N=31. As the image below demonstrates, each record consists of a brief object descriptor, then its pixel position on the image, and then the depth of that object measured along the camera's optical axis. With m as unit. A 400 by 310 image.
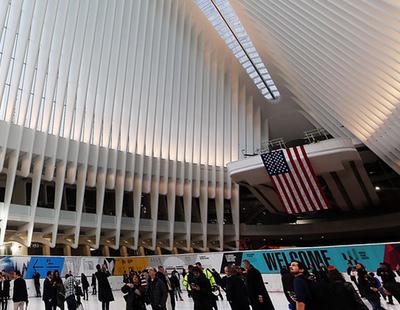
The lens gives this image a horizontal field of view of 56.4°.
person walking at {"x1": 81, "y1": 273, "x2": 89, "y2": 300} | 15.70
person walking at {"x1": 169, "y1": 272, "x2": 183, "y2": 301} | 14.06
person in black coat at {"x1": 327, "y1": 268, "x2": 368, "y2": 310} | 3.74
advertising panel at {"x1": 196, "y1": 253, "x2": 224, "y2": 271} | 16.47
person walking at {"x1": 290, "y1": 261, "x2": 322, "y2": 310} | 3.95
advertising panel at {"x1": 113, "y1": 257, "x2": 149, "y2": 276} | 19.19
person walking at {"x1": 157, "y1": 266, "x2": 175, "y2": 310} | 7.88
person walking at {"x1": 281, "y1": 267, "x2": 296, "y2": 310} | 6.55
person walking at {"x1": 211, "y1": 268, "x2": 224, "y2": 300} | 10.70
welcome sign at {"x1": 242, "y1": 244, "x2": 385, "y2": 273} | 12.23
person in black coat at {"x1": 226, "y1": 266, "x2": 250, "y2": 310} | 5.52
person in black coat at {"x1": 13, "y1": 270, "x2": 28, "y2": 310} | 8.41
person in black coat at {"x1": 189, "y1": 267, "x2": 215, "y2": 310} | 5.91
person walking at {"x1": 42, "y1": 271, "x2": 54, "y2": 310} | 8.53
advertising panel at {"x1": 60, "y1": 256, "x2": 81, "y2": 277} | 16.08
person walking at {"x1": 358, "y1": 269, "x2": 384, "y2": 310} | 7.87
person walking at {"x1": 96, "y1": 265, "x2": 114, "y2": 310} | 9.03
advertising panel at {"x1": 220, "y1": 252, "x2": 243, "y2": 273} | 15.82
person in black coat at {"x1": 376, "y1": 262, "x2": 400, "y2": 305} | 7.35
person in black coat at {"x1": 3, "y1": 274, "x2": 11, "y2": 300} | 10.17
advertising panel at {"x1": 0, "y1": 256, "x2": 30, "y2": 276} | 14.06
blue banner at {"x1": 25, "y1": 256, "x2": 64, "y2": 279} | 14.97
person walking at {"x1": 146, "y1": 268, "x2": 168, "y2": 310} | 6.60
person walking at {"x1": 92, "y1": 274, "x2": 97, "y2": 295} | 16.42
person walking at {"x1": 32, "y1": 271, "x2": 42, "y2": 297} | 14.66
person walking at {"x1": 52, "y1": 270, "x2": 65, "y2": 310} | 8.51
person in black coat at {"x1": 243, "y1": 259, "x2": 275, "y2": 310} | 5.54
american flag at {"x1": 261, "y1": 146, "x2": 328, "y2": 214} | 23.45
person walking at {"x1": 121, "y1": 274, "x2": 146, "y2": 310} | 6.76
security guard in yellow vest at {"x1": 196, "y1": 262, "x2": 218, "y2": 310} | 12.22
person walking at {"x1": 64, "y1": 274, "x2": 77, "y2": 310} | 8.04
